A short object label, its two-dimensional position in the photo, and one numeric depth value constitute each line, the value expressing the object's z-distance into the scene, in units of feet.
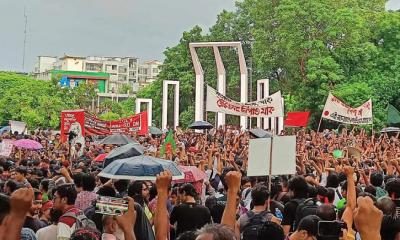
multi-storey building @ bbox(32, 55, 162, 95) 507.79
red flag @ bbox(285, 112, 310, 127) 90.84
